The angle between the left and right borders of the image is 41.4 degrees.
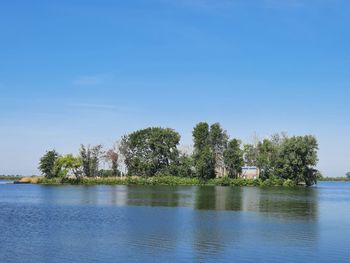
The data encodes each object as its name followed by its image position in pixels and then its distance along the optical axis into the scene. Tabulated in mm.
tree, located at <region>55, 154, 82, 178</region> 128625
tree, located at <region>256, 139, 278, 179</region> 121356
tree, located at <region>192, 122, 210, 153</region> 128625
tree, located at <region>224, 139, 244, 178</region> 127375
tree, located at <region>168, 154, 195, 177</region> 132375
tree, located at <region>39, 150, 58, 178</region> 135125
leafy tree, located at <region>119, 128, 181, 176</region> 131750
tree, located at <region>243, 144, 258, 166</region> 132375
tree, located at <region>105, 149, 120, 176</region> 139550
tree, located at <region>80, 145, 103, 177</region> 135750
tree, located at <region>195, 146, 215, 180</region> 125188
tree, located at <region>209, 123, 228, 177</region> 129375
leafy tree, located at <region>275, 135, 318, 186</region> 112312
